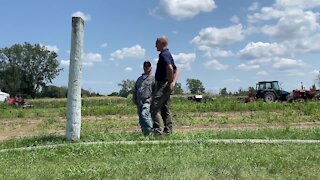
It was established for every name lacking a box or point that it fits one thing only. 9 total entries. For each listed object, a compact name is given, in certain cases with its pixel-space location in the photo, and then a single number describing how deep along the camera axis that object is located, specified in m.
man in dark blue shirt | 5.57
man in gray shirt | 5.65
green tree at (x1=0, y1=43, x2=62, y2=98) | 57.80
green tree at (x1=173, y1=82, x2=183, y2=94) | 41.15
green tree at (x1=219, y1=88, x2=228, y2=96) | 36.98
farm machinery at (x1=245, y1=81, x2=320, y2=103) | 22.73
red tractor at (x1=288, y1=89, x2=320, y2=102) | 22.52
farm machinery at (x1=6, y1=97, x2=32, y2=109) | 26.27
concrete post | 5.41
